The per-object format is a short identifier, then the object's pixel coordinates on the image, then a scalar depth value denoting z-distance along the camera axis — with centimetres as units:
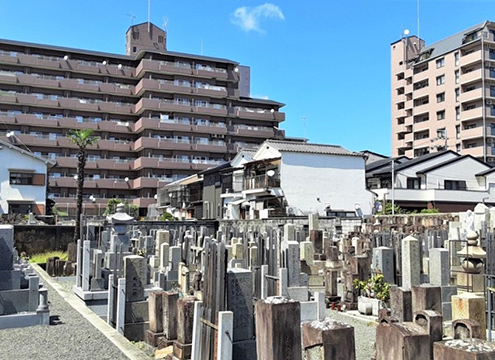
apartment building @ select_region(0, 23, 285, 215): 5259
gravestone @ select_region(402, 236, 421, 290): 1075
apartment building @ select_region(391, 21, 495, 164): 4866
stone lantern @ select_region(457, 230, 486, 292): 1060
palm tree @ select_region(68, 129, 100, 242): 2638
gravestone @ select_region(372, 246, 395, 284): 1177
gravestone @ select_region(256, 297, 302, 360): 428
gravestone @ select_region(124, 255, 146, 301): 957
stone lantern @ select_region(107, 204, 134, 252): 1506
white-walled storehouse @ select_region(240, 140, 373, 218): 3419
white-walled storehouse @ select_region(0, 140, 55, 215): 3859
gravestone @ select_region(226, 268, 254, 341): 621
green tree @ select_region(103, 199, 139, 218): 4730
